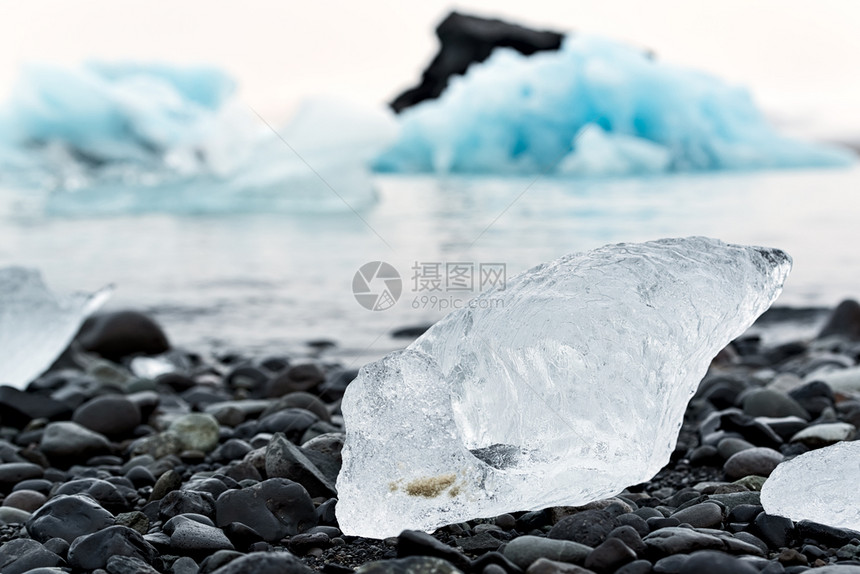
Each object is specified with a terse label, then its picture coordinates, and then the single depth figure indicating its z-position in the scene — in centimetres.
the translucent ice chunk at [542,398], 196
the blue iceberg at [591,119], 1886
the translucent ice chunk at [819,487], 195
